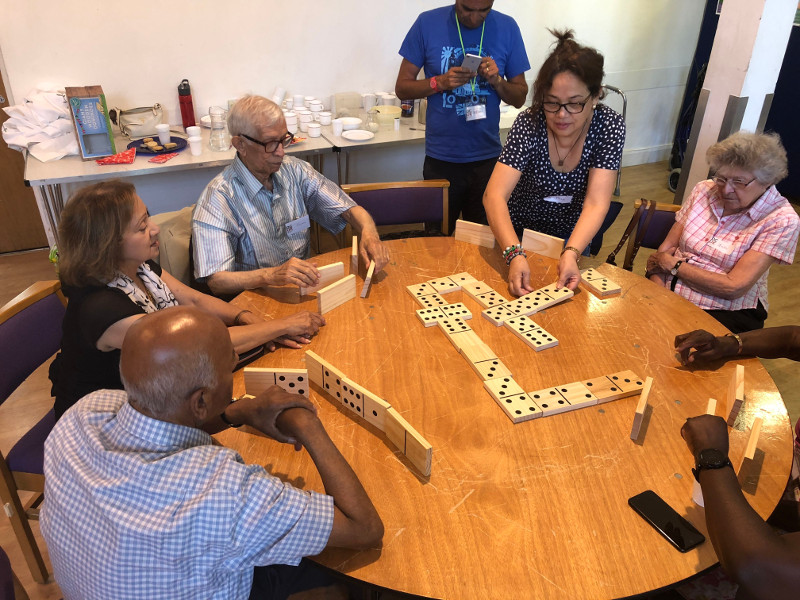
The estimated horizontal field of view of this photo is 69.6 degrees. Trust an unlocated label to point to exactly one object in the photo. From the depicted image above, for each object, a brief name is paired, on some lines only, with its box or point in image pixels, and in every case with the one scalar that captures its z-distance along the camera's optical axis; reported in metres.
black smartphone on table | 1.27
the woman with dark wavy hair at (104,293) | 1.71
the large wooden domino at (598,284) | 2.21
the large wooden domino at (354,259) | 2.33
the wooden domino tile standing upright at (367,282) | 2.16
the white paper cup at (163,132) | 3.83
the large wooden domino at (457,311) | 2.04
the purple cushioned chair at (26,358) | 1.85
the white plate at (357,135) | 4.10
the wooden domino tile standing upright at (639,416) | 1.50
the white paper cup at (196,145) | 3.73
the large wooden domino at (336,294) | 2.04
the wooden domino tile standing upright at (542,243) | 2.44
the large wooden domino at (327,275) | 2.21
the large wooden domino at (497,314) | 2.03
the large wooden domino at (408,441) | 1.36
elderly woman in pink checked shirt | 2.37
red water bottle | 4.11
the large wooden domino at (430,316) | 2.00
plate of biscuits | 3.74
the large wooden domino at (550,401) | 1.61
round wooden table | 1.21
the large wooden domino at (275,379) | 1.62
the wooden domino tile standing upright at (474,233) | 2.56
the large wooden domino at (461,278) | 2.28
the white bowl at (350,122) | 4.25
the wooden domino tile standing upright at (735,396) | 1.57
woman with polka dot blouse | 2.31
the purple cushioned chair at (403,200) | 3.07
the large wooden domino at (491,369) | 1.74
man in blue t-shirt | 3.32
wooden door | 4.19
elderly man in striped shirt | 2.30
